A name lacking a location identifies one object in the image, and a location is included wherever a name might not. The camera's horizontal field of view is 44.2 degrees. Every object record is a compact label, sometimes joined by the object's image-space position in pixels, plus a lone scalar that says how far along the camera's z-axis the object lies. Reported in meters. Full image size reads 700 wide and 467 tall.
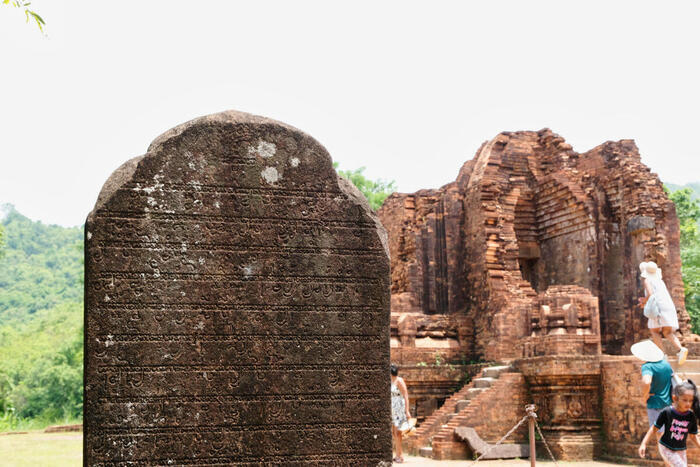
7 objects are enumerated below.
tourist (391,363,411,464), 10.88
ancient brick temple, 17.37
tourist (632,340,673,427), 8.38
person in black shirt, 6.91
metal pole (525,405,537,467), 8.57
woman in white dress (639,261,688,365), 10.33
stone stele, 4.42
